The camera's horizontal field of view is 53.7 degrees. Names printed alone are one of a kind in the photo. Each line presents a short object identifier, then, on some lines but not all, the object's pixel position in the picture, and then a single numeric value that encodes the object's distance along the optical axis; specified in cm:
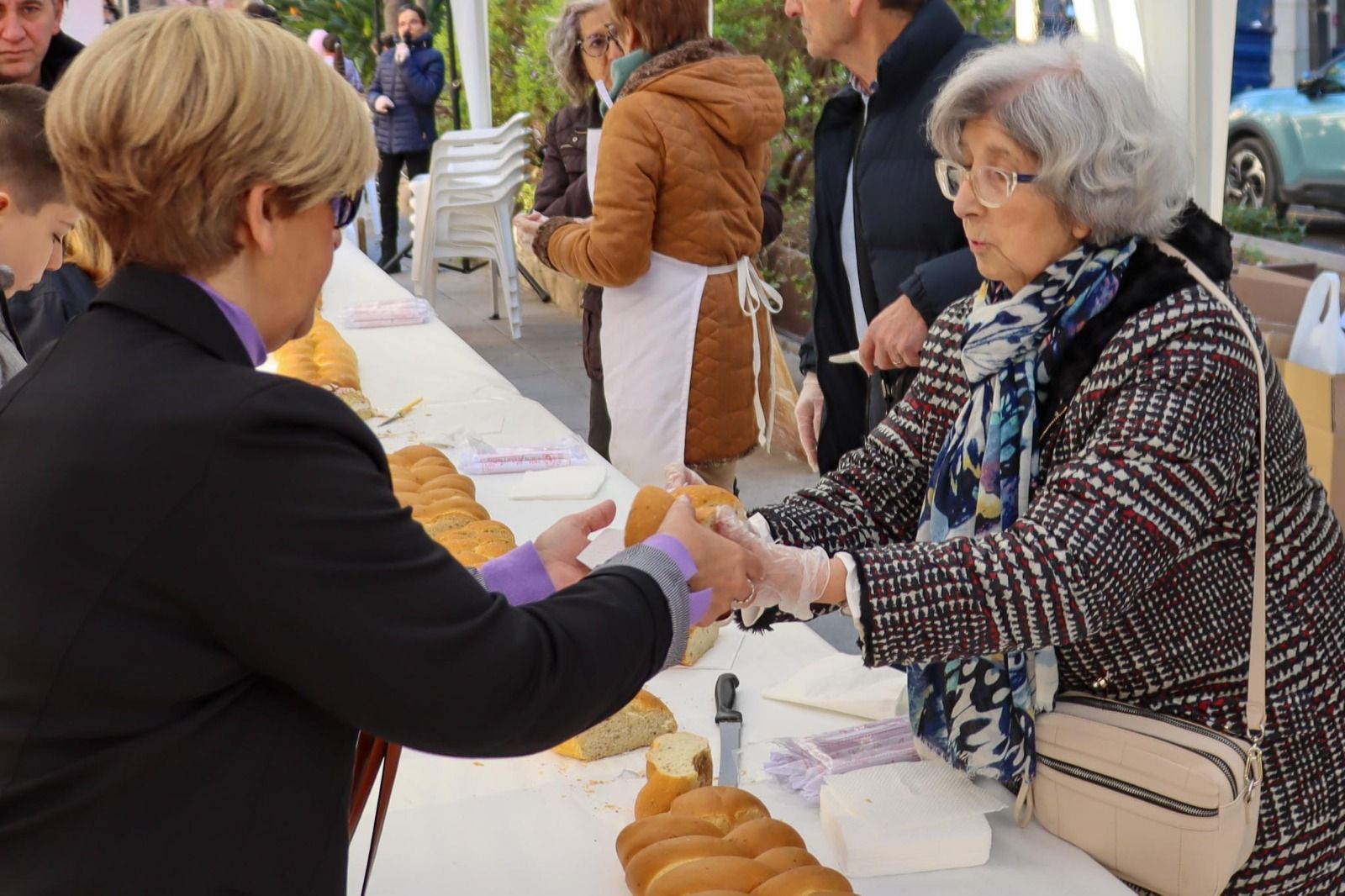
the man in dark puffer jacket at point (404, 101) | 1078
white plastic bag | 399
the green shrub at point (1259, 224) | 904
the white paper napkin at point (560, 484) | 321
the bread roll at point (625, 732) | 197
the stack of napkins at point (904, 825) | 167
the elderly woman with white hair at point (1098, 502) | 165
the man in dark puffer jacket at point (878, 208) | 287
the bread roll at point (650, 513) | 186
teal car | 1050
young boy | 230
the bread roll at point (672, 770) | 177
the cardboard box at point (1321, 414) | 399
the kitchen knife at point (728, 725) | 192
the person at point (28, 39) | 349
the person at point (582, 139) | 456
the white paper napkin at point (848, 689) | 209
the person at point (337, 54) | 1054
